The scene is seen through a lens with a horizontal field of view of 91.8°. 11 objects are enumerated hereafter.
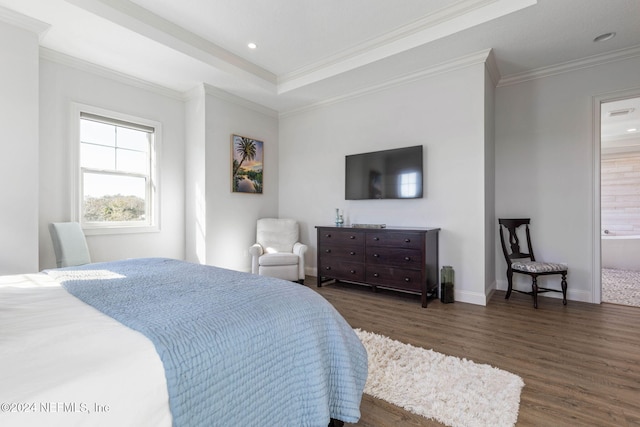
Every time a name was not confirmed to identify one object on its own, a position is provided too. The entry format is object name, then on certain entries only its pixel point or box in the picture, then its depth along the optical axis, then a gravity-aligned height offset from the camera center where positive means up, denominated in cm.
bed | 71 -40
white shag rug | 160 -104
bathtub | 541 -71
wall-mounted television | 386 +49
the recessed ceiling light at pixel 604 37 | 305 +175
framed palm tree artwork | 462 +73
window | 357 +48
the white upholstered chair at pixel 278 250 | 420 -57
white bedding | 65 -38
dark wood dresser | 344 -56
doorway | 430 +24
